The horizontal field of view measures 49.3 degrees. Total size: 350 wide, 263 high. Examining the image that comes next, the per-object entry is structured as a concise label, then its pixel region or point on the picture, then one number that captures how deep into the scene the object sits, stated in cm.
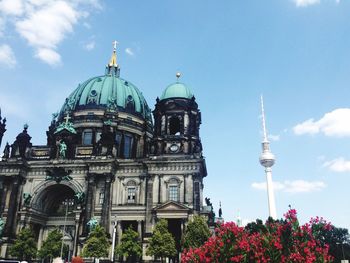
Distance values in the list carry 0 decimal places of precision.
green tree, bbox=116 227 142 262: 4456
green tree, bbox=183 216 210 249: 4191
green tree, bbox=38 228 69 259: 4734
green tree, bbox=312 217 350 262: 8531
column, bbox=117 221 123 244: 4917
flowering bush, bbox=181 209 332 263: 1716
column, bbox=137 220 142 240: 4918
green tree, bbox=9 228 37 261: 4669
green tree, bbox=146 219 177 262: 4209
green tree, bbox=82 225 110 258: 4341
